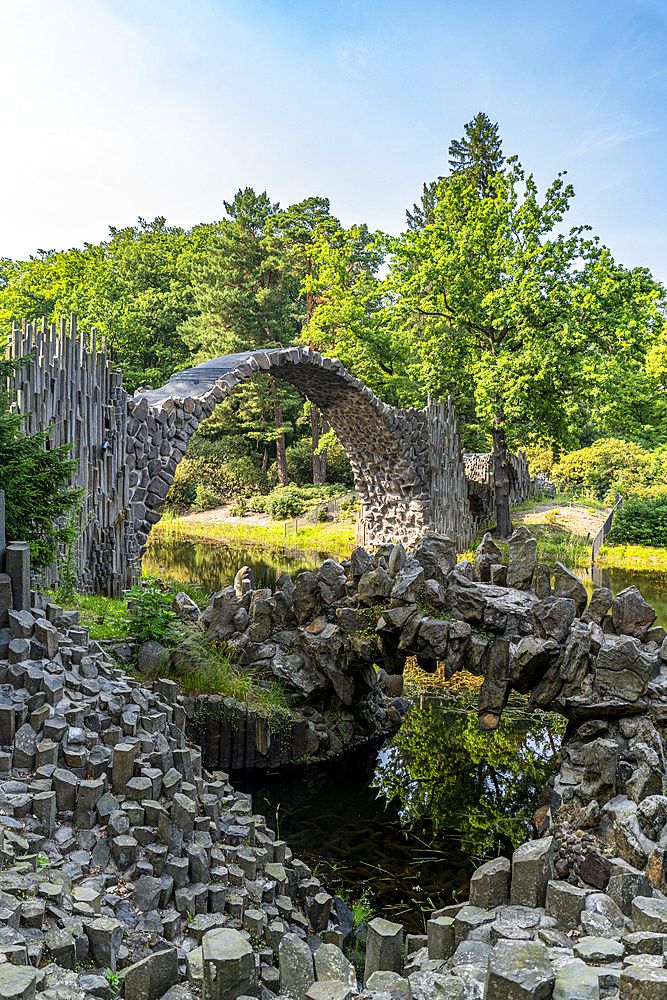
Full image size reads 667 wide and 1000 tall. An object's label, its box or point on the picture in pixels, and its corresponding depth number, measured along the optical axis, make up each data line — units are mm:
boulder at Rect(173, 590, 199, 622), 6949
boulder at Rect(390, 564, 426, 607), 5707
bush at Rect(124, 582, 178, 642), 6145
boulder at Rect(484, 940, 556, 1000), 1883
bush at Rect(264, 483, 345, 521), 24109
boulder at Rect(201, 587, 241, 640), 6652
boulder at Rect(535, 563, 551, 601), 5293
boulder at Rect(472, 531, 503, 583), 5980
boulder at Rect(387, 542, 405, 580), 6220
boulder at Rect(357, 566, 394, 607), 6129
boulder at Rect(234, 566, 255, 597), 7273
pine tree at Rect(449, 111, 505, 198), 33250
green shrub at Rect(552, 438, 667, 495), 22297
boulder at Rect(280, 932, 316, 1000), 2387
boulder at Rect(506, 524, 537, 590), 5684
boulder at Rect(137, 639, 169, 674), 5953
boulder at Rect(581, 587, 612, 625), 4887
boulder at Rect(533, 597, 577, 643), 4805
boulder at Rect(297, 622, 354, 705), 6367
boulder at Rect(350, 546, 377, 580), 6426
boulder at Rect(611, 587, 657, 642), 4723
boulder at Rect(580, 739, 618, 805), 4230
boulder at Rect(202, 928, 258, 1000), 2029
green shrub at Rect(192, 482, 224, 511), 27281
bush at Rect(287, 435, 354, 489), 27469
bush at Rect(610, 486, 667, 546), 18703
